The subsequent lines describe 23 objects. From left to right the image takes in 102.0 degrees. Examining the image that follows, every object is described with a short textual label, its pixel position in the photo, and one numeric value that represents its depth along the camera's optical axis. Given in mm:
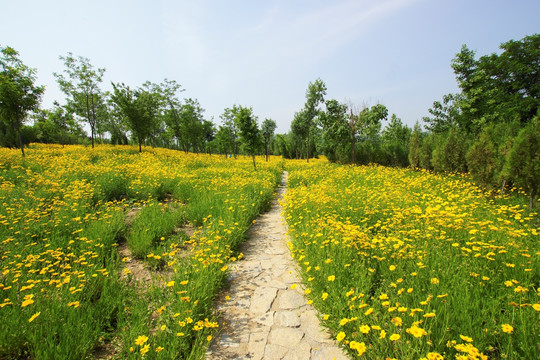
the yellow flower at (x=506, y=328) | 1729
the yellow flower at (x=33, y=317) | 2092
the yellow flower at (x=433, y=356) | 1652
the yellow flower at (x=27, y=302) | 2266
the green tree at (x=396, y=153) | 23873
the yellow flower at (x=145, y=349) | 1917
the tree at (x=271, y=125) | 64406
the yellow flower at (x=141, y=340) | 1987
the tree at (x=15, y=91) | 12914
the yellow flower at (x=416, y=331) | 1808
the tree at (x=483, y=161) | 9141
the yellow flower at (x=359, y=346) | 1713
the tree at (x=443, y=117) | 27720
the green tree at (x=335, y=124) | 23116
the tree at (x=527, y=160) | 6684
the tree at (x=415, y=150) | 20219
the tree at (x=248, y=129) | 17578
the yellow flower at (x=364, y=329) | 1958
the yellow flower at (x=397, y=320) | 1984
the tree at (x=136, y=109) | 20872
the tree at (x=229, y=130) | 35800
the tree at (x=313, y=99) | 27766
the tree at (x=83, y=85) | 21766
